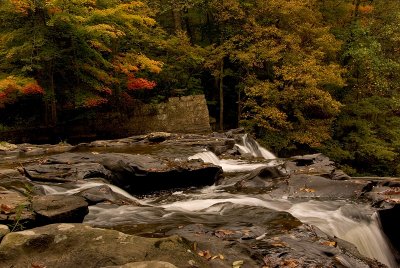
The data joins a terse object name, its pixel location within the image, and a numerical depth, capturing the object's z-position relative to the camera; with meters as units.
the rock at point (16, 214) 4.24
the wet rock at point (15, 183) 6.62
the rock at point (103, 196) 6.56
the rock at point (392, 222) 6.63
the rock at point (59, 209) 4.56
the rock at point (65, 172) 7.69
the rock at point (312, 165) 9.35
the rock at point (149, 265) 2.81
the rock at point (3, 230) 3.76
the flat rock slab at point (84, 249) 3.34
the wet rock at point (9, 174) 7.62
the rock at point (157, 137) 14.59
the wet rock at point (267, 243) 4.03
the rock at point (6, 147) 12.69
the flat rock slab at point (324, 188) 7.66
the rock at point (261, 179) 8.34
